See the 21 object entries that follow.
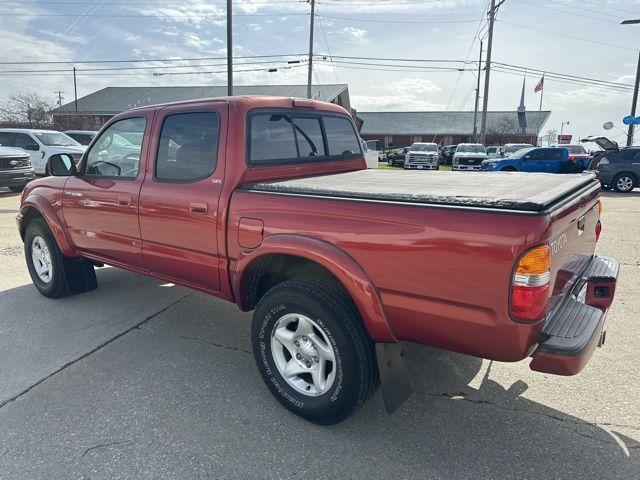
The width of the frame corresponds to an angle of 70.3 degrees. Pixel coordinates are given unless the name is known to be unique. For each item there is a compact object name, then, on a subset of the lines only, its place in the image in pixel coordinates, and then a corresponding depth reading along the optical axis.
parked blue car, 16.67
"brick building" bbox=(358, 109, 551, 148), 56.32
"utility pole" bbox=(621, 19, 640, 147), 22.96
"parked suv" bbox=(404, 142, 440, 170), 24.70
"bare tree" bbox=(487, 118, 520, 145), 54.38
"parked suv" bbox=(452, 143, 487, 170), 24.58
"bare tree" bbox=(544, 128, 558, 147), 59.43
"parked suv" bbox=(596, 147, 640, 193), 14.67
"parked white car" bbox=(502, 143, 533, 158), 29.55
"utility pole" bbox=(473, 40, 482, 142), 38.58
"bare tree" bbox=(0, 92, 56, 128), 39.81
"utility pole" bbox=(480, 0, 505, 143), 29.88
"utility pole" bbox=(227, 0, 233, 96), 19.48
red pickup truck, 2.03
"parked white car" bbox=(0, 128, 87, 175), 14.83
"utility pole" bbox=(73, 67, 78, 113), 53.16
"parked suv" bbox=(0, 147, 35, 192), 12.45
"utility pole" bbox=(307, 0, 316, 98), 31.59
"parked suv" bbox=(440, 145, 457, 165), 36.83
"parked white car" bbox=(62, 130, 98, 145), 18.23
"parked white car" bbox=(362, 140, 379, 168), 13.09
